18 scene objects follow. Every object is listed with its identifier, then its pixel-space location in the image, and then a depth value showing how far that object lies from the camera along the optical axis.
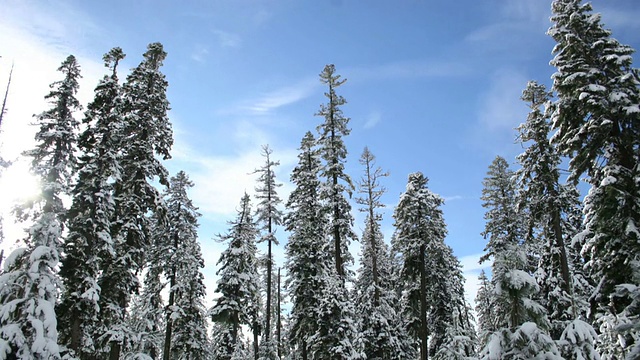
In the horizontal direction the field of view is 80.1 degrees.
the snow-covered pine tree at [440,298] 30.28
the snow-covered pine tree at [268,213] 30.05
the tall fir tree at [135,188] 17.94
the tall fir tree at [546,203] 21.53
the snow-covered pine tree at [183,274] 28.47
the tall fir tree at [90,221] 16.58
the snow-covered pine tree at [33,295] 11.66
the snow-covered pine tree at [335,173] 24.12
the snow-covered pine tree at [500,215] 29.39
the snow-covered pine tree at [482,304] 44.25
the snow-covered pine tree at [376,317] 27.97
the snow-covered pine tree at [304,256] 27.31
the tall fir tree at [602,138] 12.77
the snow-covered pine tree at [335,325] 21.89
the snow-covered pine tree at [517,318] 7.52
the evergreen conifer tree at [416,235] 27.58
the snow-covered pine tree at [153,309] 25.14
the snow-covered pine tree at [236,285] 28.19
